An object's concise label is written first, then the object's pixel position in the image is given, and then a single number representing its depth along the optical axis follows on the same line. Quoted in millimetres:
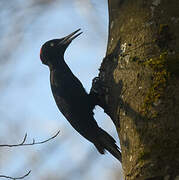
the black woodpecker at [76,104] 7520
